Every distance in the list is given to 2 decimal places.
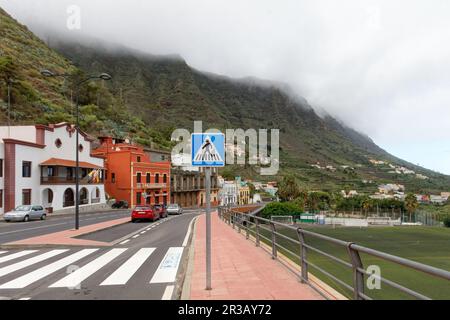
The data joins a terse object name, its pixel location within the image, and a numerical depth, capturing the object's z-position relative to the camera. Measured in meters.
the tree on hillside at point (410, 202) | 110.06
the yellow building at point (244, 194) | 109.62
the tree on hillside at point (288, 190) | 105.81
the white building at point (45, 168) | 39.62
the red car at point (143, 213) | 30.59
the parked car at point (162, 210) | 35.39
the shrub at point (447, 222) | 85.14
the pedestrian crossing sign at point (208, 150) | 7.27
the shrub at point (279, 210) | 81.91
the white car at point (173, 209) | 48.40
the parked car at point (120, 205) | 62.16
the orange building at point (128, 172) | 65.56
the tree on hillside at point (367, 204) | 113.69
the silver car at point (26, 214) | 33.19
